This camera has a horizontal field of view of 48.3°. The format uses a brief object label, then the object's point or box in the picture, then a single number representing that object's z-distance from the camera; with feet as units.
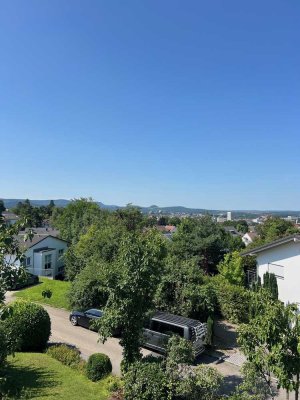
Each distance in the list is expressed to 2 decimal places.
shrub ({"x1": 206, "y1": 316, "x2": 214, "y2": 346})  57.57
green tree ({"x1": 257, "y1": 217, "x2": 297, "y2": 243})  160.04
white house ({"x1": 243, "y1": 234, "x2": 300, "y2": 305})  68.28
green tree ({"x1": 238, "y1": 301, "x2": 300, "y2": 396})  23.85
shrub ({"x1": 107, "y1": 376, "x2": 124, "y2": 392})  40.11
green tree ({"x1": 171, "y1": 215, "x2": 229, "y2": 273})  110.93
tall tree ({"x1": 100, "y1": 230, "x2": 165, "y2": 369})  39.19
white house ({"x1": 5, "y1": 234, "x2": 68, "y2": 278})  122.72
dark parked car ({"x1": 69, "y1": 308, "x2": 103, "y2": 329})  67.41
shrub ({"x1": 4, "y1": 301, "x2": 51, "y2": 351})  50.65
